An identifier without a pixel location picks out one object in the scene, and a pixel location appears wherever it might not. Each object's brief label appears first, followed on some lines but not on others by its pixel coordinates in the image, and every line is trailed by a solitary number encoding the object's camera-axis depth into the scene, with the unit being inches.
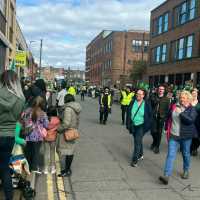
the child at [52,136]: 168.0
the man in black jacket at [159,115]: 233.4
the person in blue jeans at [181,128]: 161.0
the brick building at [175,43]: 731.4
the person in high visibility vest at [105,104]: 386.3
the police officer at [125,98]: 395.2
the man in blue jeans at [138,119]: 190.4
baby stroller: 129.5
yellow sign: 443.6
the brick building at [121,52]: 1724.7
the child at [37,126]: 153.3
